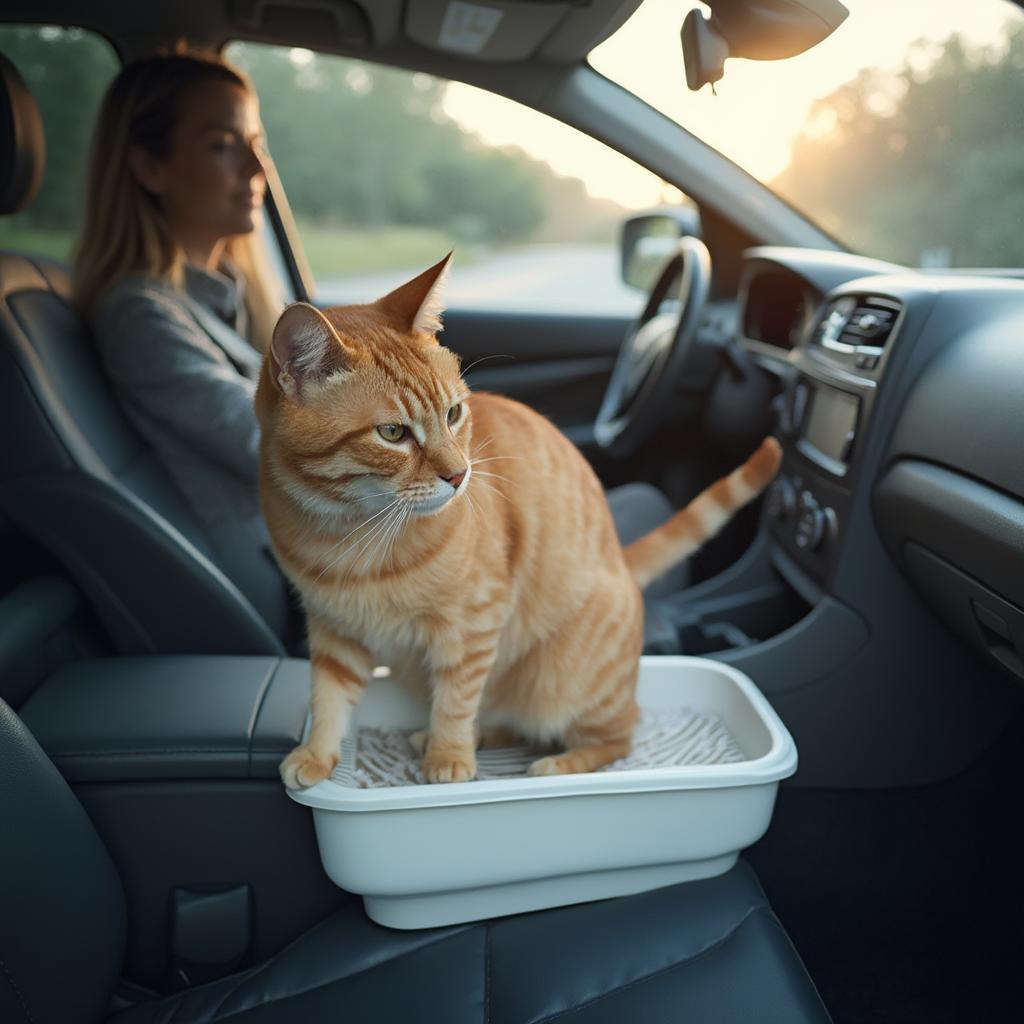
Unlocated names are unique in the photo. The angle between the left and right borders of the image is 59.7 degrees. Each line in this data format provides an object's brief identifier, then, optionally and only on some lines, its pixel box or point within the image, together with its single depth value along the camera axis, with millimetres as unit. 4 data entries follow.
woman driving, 1613
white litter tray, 1092
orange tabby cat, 1068
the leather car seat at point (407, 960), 927
